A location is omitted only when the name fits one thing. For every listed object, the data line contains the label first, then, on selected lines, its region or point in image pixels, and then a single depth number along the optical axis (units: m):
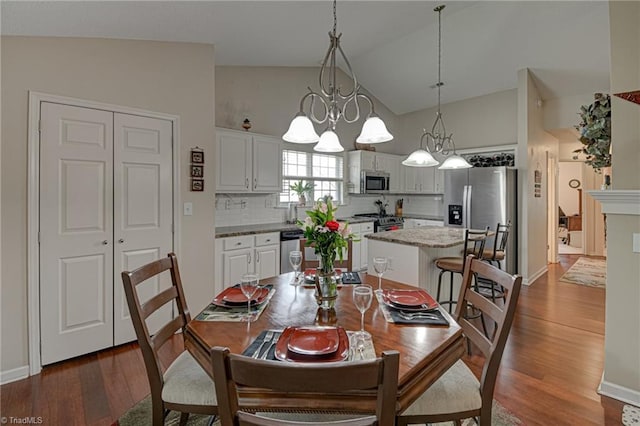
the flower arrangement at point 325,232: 1.57
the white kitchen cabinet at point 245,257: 3.65
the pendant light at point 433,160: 3.46
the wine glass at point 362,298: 1.33
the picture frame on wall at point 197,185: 3.15
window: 5.19
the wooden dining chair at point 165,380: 1.34
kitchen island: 3.01
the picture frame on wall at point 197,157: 3.15
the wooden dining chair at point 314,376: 0.73
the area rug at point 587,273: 4.96
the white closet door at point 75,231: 2.45
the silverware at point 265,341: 1.14
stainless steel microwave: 5.82
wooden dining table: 0.97
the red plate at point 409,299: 1.58
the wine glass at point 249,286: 1.51
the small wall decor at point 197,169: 3.15
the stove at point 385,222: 5.79
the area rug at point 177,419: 1.89
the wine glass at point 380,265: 1.78
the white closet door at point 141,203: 2.77
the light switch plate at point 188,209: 3.12
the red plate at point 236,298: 1.63
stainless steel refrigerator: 4.82
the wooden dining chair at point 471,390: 1.28
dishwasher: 4.25
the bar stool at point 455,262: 2.88
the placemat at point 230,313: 1.48
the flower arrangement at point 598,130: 2.43
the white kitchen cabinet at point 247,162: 3.93
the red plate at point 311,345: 1.09
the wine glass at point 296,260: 2.02
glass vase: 1.58
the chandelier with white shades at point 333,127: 1.95
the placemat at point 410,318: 1.41
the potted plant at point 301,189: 5.20
